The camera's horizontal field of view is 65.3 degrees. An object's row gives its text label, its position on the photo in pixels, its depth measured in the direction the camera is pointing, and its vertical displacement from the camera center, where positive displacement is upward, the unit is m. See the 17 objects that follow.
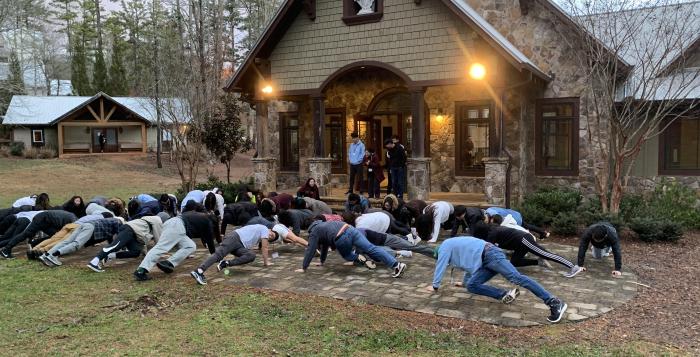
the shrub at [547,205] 11.79 -1.37
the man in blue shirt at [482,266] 6.14 -1.45
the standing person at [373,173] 14.12 -0.72
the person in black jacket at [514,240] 7.45 -1.32
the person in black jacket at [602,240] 7.88 -1.42
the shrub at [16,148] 36.25 +0.22
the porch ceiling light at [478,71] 12.66 +1.70
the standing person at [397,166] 13.44 -0.51
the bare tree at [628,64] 11.25 +1.70
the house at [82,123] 37.75 +1.92
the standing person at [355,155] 14.41 -0.23
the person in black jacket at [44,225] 9.80 -1.34
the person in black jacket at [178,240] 8.25 -1.41
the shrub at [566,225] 11.13 -1.66
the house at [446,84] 13.01 +1.62
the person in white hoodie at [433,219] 10.33 -1.40
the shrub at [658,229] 10.33 -1.66
